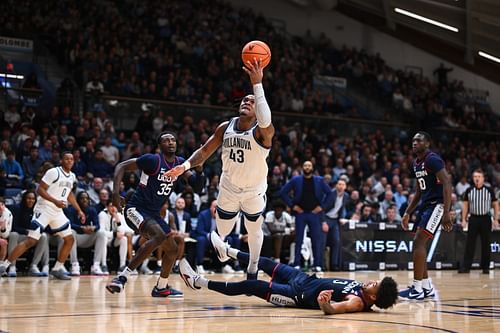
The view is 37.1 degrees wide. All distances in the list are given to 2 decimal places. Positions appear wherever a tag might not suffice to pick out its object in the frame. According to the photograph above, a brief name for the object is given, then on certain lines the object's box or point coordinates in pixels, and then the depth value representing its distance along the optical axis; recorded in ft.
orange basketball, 24.49
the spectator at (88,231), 44.42
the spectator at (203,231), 48.11
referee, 51.67
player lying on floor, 22.29
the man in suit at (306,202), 48.57
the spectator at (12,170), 47.52
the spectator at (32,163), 48.91
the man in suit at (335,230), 52.24
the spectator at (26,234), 41.91
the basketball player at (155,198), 27.66
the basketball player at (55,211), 38.63
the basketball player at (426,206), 29.11
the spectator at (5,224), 40.96
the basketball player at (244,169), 25.79
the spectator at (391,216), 57.72
